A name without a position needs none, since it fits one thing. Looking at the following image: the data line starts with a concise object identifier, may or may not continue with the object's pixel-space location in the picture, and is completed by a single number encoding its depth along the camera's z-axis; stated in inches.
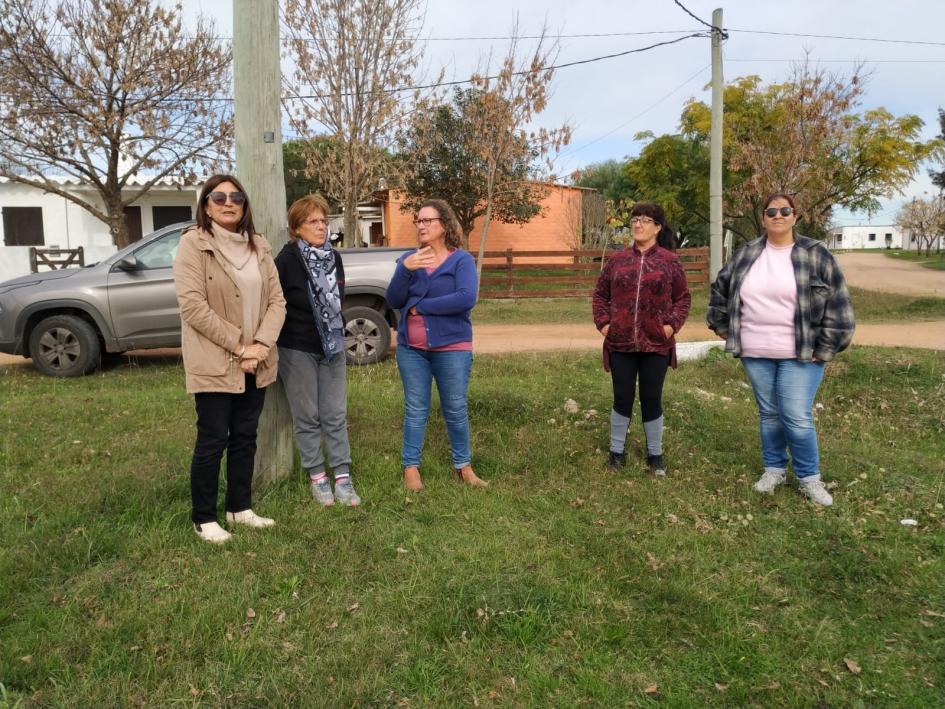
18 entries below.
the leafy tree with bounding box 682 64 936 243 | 597.0
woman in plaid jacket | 175.6
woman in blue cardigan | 175.8
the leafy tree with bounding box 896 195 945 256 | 2326.5
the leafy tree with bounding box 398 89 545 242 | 882.8
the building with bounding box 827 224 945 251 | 4520.2
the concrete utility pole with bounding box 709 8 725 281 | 534.9
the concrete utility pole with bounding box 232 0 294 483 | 174.4
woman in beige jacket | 147.3
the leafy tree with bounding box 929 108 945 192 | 1787.6
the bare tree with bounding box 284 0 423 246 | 561.6
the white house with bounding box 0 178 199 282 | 779.4
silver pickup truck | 334.6
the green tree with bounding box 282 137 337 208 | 1158.3
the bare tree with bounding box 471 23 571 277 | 626.2
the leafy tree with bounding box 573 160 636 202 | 1493.6
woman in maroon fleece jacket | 188.1
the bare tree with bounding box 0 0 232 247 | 517.7
